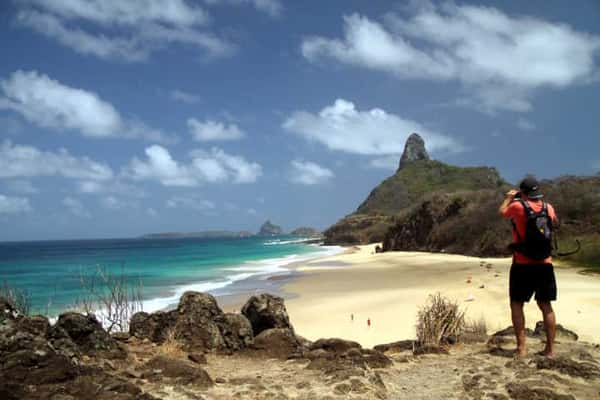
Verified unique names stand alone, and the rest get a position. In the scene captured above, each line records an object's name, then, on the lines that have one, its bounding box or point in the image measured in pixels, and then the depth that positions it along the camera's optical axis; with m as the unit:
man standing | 5.43
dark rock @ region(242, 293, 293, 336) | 7.73
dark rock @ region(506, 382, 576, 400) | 4.24
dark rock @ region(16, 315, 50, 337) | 4.97
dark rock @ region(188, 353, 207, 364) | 5.83
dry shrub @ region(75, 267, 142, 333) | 8.36
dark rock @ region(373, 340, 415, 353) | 7.07
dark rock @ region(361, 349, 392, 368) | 5.70
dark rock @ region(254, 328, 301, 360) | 6.59
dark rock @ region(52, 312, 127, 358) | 5.47
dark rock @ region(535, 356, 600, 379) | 4.81
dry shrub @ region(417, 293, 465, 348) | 7.12
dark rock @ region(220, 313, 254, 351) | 6.85
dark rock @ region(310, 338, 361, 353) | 6.41
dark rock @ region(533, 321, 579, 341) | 7.15
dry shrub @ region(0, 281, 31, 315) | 8.32
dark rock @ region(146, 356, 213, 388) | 4.52
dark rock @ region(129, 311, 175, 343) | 6.91
